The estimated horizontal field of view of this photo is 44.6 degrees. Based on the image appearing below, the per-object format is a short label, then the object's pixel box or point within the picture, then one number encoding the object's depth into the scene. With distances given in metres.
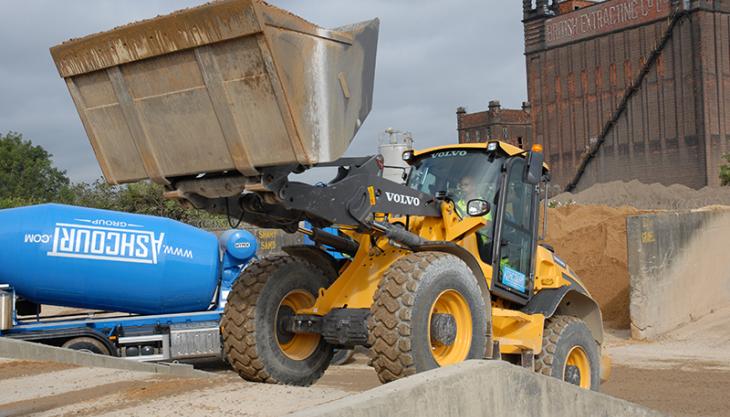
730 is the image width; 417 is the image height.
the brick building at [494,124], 54.89
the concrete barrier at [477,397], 4.84
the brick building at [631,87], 42.50
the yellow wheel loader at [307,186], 5.80
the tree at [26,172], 53.97
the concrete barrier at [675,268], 15.58
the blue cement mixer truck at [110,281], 12.35
